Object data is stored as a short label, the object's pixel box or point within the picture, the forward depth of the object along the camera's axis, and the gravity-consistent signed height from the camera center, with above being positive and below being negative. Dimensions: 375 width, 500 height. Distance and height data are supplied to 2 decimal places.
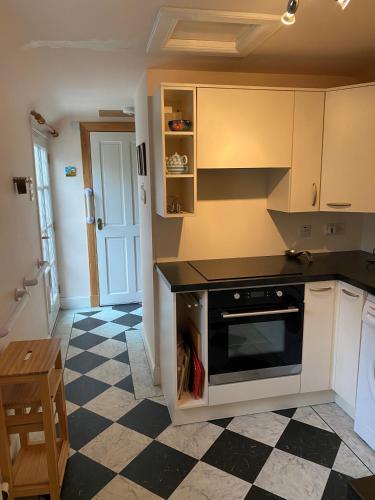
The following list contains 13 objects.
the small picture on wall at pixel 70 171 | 4.17 +0.18
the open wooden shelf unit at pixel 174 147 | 2.20 +0.25
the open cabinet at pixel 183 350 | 2.22 -1.05
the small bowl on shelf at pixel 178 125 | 2.24 +0.37
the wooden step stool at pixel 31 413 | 1.55 -0.98
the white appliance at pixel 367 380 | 2.04 -1.10
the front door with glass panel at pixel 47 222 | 3.49 -0.36
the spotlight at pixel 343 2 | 1.09 +0.53
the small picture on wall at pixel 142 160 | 2.76 +0.21
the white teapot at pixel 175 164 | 2.28 +0.13
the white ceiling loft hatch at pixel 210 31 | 1.67 +0.77
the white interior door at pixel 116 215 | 4.21 -0.34
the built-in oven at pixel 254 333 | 2.19 -0.90
